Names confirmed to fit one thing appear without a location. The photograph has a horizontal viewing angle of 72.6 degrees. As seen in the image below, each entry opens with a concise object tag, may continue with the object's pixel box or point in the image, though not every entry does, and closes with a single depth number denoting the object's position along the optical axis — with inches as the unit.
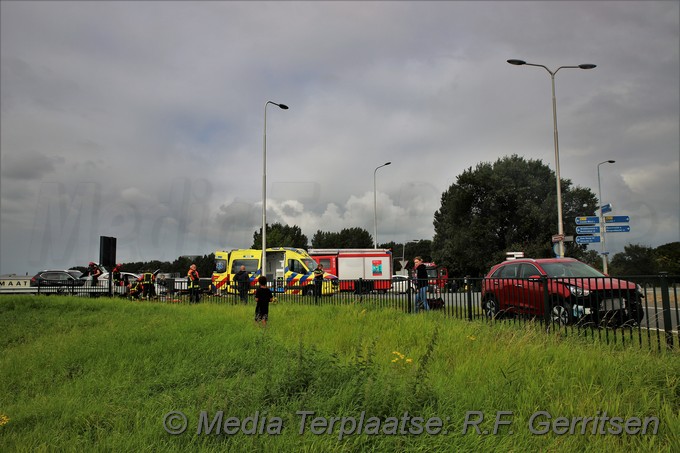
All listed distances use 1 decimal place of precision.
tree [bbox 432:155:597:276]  1747.0
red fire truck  1267.2
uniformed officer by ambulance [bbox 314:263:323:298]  605.0
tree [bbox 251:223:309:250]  2815.9
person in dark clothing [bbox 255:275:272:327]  403.9
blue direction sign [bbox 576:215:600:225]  897.7
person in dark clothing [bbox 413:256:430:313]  482.0
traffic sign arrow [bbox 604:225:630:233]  880.3
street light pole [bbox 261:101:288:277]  970.1
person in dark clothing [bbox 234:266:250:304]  702.5
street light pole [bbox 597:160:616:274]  887.4
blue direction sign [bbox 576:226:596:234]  895.1
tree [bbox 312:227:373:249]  4195.4
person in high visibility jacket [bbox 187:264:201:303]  755.4
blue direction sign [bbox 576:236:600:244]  889.3
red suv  316.5
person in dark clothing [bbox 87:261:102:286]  909.9
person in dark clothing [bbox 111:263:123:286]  906.1
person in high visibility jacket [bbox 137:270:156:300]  824.3
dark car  1044.8
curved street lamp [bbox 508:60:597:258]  769.9
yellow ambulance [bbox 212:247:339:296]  976.1
